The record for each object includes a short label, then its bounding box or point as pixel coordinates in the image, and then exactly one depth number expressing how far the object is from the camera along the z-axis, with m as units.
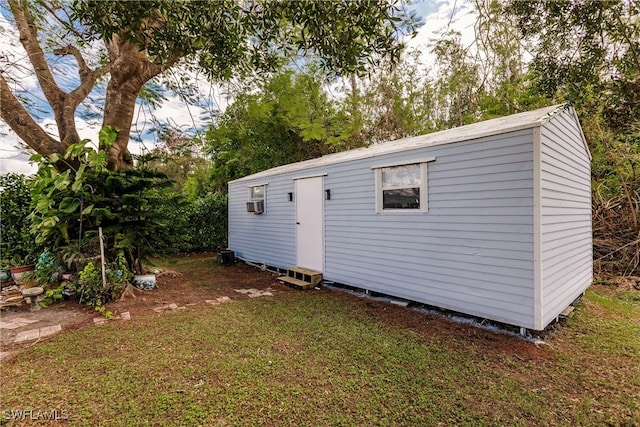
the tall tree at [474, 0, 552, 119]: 3.46
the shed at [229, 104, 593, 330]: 3.12
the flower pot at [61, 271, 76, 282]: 4.50
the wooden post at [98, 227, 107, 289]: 4.30
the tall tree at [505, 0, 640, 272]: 2.81
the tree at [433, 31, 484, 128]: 4.42
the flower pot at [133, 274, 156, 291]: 5.10
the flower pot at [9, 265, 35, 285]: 4.75
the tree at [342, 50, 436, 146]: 9.84
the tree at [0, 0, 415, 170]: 2.23
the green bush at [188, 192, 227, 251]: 9.40
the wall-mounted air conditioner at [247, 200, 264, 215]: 7.32
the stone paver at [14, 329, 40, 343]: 3.10
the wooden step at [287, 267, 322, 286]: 5.45
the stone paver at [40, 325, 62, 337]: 3.26
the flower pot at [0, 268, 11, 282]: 4.97
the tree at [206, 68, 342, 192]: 8.24
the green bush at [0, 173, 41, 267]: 5.26
